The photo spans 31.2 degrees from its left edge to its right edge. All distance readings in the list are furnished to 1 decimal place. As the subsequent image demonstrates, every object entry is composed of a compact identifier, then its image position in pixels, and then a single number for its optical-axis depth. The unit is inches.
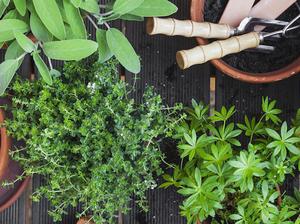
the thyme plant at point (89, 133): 40.4
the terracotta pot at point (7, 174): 45.7
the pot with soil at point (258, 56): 45.9
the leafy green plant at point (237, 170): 39.8
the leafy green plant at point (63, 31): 39.0
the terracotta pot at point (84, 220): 47.1
